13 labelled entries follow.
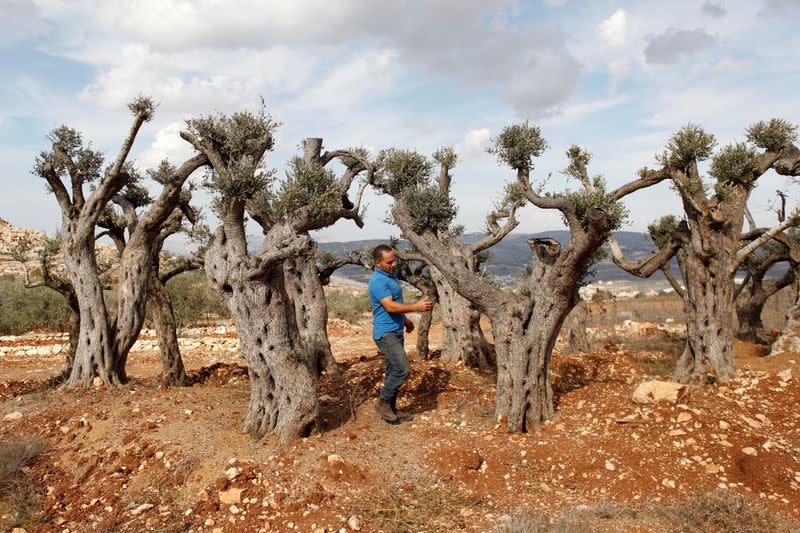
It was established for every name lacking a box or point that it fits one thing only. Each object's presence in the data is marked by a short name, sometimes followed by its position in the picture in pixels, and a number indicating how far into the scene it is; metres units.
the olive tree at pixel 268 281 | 6.64
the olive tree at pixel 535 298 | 6.86
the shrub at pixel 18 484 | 5.51
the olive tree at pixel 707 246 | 8.94
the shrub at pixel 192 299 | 23.28
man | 7.02
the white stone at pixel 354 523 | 4.98
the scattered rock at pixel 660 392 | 7.34
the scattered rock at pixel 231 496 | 5.43
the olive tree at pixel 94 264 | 9.35
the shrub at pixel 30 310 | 20.50
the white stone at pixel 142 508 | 5.43
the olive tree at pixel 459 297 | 11.34
